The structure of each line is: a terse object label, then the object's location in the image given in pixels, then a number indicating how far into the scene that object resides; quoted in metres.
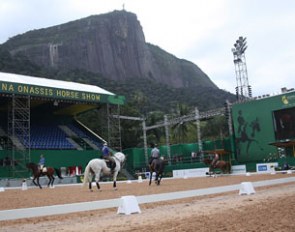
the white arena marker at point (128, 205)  6.15
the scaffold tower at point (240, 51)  33.37
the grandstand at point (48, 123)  23.77
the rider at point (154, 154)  13.85
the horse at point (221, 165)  21.15
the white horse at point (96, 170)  11.85
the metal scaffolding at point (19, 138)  23.41
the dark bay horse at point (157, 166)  13.77
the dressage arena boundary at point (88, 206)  5.79
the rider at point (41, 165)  16.80
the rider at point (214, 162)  20.75
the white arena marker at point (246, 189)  8.58
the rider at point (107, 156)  12.45
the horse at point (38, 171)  16.84
